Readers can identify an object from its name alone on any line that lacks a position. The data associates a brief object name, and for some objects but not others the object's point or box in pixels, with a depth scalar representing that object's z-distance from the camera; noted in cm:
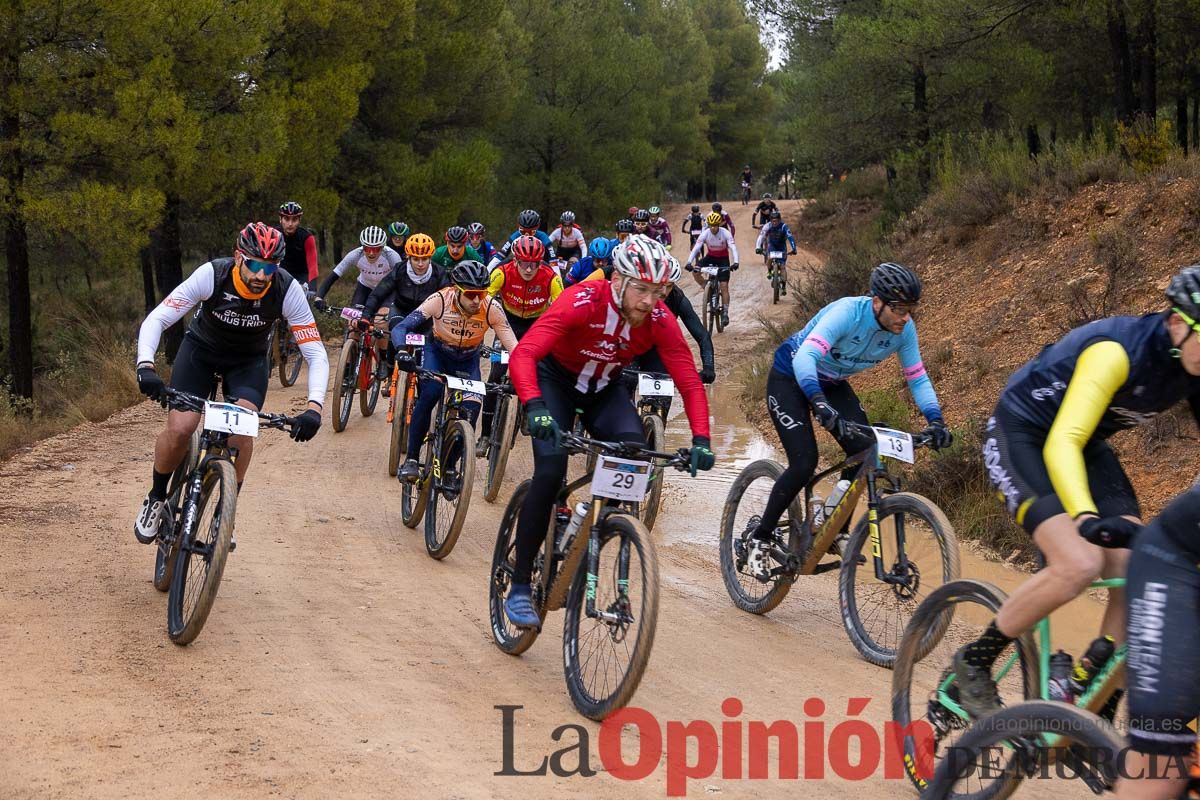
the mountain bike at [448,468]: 859
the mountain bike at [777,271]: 2748
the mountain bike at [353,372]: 1366
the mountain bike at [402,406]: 1078
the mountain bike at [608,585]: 536
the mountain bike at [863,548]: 638
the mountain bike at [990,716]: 359
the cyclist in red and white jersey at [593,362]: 593
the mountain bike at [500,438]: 1055
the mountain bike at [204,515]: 630
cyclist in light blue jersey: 681
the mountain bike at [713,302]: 2300
